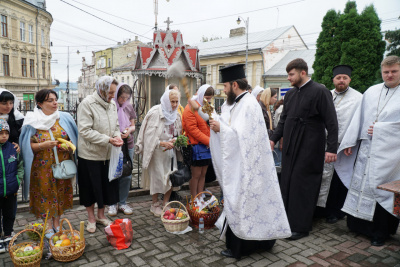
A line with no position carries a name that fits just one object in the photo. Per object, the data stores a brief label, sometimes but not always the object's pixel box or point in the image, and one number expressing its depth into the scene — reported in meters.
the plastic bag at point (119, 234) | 3.60
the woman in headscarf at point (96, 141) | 3.77
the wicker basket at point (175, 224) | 3.94
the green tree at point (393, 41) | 16.61
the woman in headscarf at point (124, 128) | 4.56
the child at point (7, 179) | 3.20
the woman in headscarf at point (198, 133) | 4.66
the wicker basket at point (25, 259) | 2.94
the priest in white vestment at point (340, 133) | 4.44
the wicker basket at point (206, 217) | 4.13
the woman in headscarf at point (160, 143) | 4.47
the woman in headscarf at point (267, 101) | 6.01
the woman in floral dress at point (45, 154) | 3.44
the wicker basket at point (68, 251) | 3.21
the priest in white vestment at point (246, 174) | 3.15
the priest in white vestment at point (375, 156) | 3.70
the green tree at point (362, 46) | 19.30
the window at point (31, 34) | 34.56
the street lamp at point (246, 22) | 24.74
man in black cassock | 3.90
